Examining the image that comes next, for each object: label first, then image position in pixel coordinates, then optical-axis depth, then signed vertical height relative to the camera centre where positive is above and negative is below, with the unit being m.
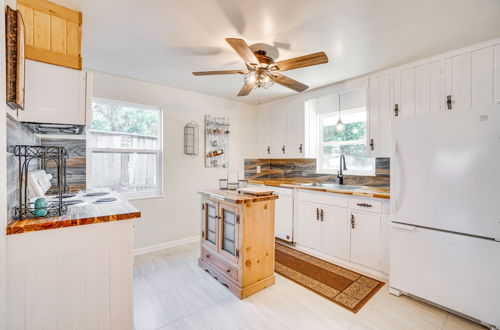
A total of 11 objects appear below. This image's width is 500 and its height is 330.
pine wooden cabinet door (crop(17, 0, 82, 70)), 1.48 +0.88
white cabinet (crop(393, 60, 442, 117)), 2.40 +0.82
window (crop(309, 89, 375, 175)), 3.31 +0.46
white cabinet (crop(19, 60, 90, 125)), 1.44 +0.45
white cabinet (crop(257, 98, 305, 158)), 3.81 +0.62
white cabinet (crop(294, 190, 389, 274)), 2.49 -0.78
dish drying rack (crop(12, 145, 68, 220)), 1.31 -0.27
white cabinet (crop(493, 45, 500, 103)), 2.06 +0.83
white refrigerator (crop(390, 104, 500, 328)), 1.69 -0.37
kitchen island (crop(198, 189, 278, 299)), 2.12 -0.75
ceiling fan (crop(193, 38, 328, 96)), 1.76 +0.85
